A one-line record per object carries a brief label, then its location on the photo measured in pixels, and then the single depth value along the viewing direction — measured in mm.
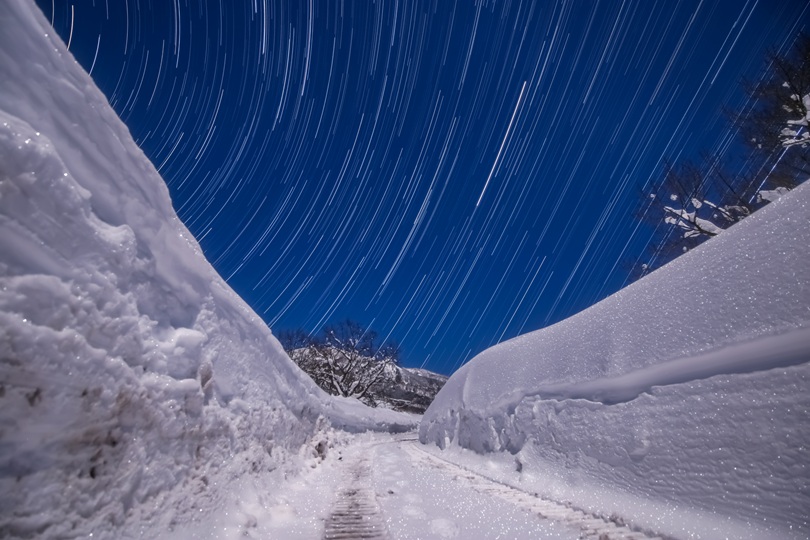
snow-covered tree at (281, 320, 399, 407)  32000
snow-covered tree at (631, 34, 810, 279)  8602
